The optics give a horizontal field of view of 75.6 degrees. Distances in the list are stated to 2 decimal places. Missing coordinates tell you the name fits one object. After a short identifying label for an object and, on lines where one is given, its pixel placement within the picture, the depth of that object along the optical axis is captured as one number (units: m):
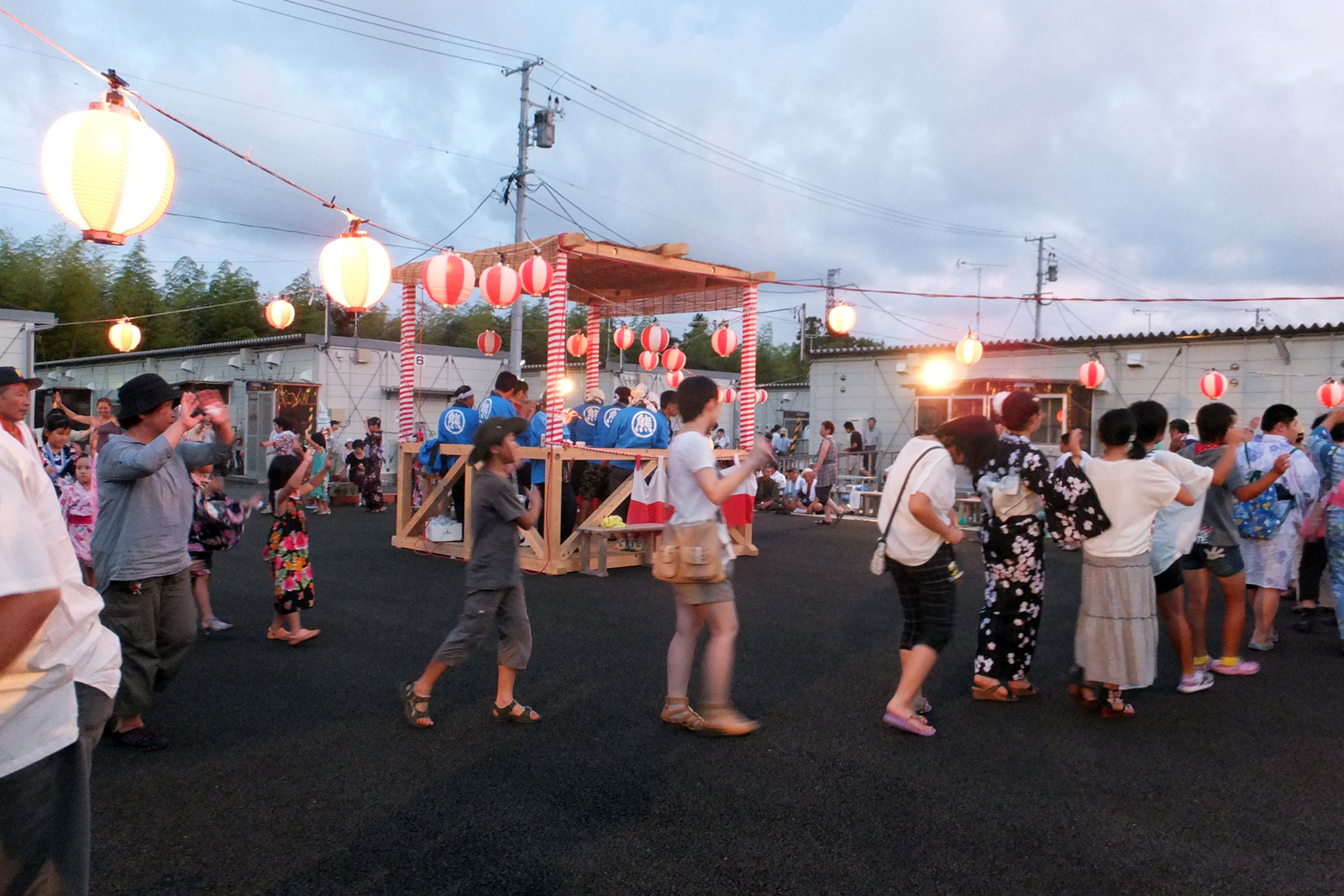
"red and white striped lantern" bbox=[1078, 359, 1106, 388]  15.37
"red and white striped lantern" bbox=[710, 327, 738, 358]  13.28
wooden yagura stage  8.60
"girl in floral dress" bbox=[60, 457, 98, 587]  5.44
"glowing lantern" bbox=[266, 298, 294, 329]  13.73
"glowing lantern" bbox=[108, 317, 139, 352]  13.69
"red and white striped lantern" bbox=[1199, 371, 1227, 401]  14.73
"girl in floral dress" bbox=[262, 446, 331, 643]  5.57
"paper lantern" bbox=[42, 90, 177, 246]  4.43
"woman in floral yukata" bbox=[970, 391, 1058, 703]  4.49
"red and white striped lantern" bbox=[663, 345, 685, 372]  16.06
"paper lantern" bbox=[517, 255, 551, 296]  8.38
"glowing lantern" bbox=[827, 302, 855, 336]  12.04
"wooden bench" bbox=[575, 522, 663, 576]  8.50
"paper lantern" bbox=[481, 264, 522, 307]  8.68
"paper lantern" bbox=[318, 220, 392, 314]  6.88
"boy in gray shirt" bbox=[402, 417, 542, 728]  4.12
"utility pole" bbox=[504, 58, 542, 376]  18.55
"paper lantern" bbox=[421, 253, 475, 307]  8.38
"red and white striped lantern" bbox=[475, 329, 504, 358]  13.30
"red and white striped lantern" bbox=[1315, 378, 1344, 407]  13.36
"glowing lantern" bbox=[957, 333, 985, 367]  13.59
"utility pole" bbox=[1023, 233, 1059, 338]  36.00
